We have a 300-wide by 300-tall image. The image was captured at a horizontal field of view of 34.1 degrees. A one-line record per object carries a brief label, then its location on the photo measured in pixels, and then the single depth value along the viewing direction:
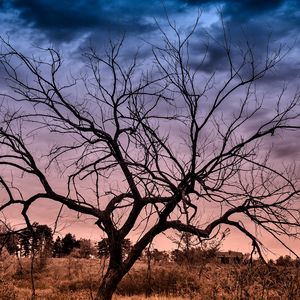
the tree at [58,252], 48.53
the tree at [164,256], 30.54
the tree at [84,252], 35.92
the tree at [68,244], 46.22
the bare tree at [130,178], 7.95
